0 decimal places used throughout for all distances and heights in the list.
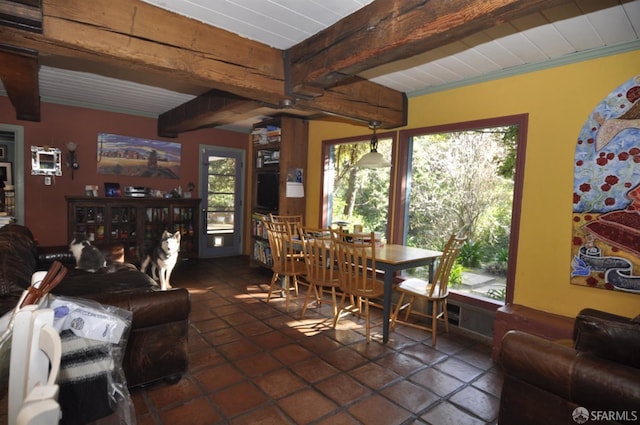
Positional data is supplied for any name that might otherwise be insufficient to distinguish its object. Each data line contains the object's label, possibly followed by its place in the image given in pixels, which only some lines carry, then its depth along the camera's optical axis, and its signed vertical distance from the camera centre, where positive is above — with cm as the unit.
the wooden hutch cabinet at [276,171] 488 +28
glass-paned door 610 -27
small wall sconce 466 +33
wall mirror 457 +26
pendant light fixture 338 +33
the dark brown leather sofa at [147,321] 198 -88
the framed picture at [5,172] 461 +8
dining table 294 -61
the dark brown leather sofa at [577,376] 137 -76
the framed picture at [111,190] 500 -11
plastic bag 101 -60
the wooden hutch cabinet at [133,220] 468 -56
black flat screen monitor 498 -3
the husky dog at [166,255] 394 -84
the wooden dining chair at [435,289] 296 -87
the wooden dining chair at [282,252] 373 -71
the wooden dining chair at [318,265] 331 -76
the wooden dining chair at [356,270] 295 -72
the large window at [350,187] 456 +8
